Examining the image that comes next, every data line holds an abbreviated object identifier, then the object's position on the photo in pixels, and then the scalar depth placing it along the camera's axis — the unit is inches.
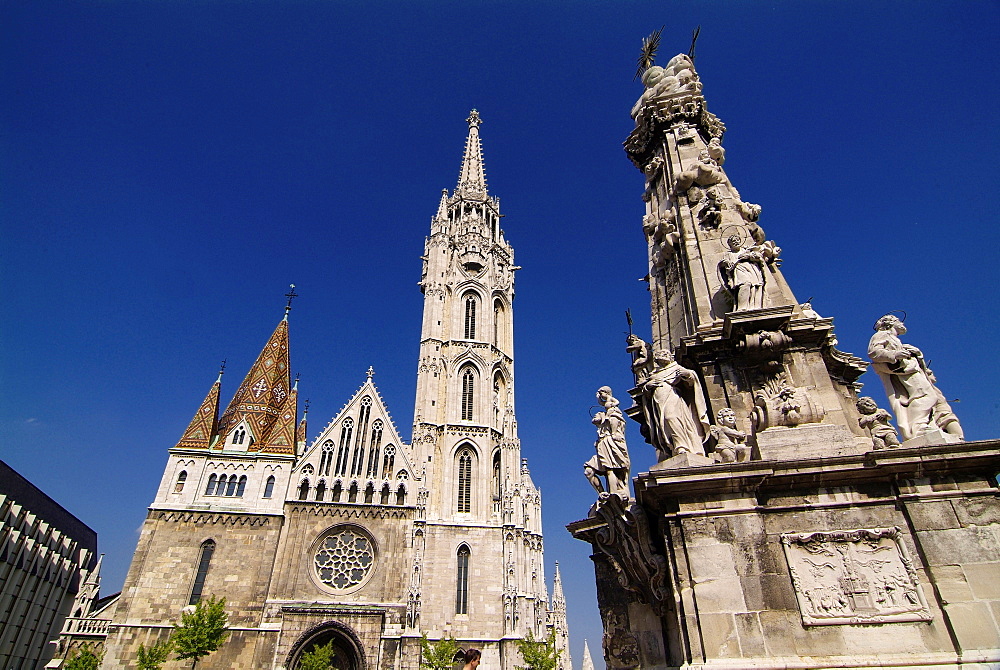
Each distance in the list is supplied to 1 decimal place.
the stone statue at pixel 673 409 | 204.2
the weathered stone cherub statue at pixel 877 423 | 190.5
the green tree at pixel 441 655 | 795.4
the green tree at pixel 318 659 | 792.9
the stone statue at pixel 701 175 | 293.0
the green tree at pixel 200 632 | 754.8
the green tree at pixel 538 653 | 812.0
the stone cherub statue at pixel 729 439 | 199.5
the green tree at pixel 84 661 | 753.0
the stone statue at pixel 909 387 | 186.1
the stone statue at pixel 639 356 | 252.5
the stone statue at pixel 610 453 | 214.4
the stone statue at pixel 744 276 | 226.5
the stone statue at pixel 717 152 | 315.3
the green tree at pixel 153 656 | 741.3
